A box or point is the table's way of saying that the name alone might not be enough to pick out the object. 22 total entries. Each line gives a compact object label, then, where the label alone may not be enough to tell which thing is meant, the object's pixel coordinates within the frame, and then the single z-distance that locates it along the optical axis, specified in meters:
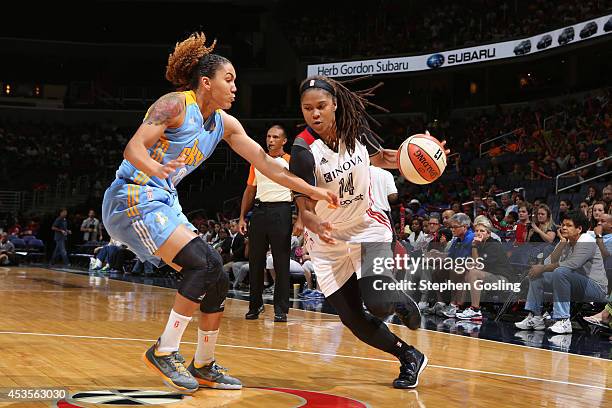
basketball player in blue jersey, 4.23
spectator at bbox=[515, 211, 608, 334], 8.14
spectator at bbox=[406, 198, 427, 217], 16.78
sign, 20.45
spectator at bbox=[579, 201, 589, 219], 10.20
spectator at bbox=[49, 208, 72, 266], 22.56
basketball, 4.88
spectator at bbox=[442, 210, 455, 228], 11.15
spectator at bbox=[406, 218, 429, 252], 10.96
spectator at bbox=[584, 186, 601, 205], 12.69
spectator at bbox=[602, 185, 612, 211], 11.44
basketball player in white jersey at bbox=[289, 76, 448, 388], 4.68
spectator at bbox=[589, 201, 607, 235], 8.99
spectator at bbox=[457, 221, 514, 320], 9.23
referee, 8.50
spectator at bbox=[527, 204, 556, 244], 9.27
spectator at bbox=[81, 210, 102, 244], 23.06
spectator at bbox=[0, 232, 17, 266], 20.34
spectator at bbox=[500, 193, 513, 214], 14.30
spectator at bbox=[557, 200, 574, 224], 11.57
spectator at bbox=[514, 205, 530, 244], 10.29
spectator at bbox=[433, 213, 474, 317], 9.52
